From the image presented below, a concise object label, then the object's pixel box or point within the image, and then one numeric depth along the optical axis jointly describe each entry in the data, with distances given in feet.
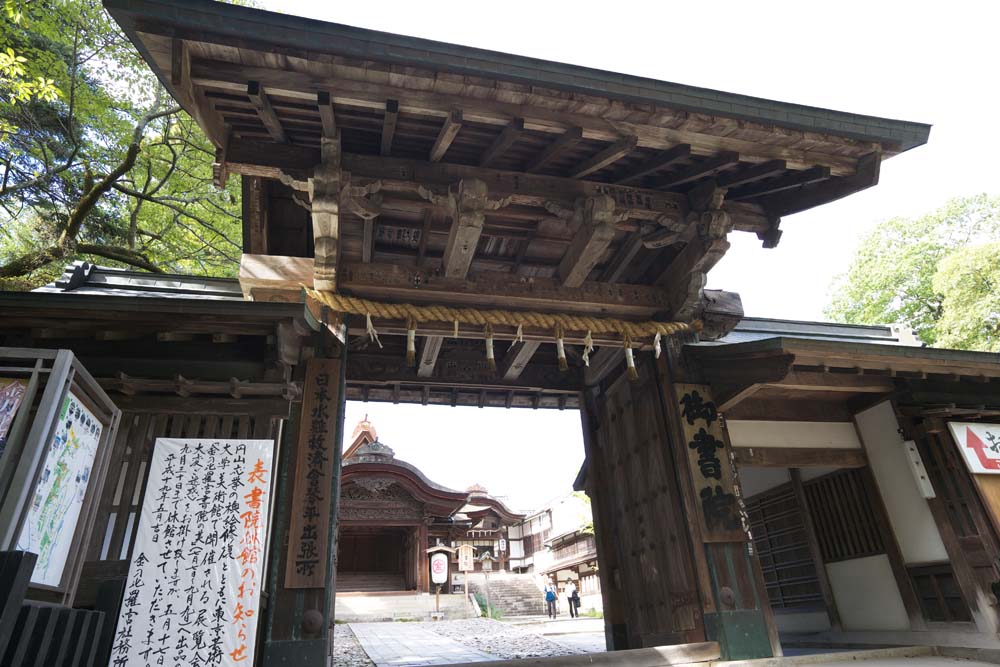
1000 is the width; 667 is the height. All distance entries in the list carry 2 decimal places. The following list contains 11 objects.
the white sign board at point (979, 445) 23.43
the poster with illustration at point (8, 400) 9.40
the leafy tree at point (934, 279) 64.28
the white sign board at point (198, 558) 13.48
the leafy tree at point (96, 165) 39.60
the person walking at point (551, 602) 73.92
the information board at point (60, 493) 9.14
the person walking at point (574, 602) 73.97
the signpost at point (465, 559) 90.94
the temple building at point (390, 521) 69.67
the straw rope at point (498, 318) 19.79
